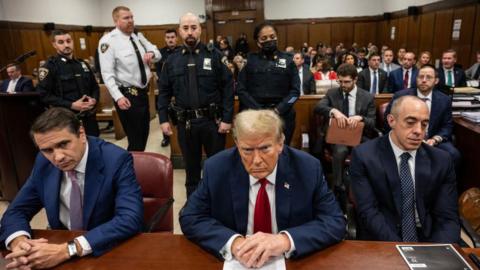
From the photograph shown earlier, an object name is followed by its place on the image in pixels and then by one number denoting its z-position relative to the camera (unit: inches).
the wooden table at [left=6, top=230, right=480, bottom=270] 47.2
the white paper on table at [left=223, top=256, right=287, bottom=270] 47.3
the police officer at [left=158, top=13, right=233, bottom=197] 115.5
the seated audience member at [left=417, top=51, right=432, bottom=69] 254.4
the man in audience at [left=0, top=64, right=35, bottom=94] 232.8
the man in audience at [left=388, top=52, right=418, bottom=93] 215.2
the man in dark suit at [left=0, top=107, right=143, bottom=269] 57.2
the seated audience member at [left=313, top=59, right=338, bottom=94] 271.3
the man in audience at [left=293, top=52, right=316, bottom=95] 225.5
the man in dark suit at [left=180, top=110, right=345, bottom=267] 53.5
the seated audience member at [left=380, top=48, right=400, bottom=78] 273.3
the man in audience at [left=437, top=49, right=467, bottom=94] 223.4
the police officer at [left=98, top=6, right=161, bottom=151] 126.3
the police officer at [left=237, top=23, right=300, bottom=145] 129.2
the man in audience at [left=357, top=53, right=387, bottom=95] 219.0
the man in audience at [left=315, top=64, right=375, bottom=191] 131.9
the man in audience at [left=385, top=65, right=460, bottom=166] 128.9
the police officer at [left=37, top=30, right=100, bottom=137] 128.0
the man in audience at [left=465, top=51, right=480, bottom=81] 256.8
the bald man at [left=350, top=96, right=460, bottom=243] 70.9
